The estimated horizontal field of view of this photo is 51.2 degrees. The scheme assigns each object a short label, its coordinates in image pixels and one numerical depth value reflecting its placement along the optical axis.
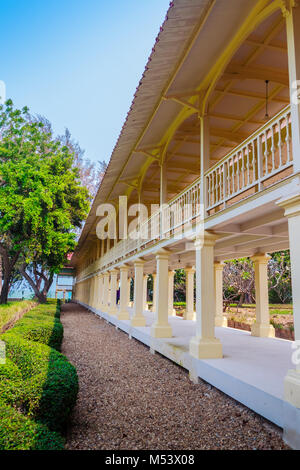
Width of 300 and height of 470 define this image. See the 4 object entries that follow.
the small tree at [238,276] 24.56
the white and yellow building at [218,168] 4.33
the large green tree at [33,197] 15.52
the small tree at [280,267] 22.69
